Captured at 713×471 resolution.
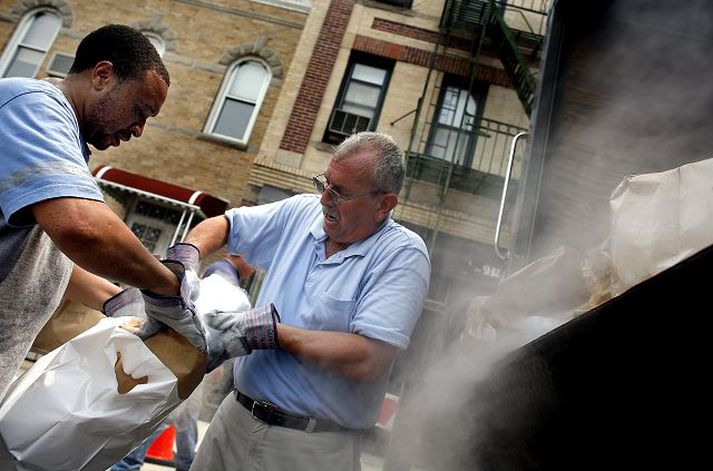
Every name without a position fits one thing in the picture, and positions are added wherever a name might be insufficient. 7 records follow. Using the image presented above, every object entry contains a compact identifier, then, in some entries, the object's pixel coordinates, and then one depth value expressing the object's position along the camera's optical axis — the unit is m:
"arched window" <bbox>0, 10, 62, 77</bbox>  9.70
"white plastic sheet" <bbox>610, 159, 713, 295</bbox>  1.12
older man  1.48
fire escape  7.47
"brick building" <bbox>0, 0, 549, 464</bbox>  7.54
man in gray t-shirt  1.09
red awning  7.97
